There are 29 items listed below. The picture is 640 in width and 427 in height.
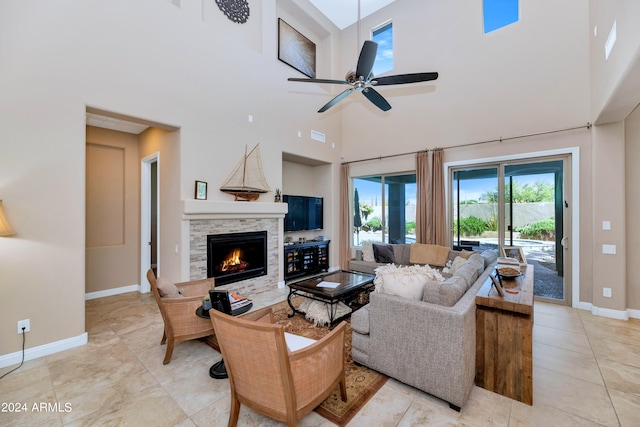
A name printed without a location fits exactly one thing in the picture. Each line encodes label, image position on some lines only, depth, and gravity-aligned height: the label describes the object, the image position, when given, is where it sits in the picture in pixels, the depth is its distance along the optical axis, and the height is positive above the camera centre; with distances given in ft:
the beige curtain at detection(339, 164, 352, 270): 21.91 -0.57
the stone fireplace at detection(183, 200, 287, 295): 13.25 -0.91
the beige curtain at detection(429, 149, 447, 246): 17.11 +0.58
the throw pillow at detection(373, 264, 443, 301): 7.96 -2.10
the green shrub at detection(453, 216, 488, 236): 16.55 -0.85
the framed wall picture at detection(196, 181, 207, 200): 13.43 +1.22
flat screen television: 19.51 +0.03
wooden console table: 6.79 -3.51
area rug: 6.40 -4.85
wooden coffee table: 10.91 -3.26
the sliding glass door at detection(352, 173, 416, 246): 19.76 +0.37
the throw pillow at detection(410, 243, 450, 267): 16.04 -2.58
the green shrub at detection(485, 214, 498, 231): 16.01 -0.64
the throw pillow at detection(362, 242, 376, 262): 17.78 -2.65
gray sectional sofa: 6.45 -3.34
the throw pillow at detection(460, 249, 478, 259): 14.49 -2.30
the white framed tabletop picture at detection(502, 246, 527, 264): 11.24 -1.78
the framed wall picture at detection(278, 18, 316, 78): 19.08 +12.47
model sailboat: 14.79 +1.99
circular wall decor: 15.30 +12.17
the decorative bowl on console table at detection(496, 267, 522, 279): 8.93 -2.07
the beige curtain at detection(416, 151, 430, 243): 17.78 +1.00
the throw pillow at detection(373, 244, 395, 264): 17.56 -2.74
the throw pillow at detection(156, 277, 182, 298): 9.14 -2.64
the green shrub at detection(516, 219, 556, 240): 14.56 -1.00
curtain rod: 13.25 +4.28
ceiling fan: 10.33 +5.96
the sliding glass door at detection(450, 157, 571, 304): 14.25 -0.04
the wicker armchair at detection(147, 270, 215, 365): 8.65 -3.54
